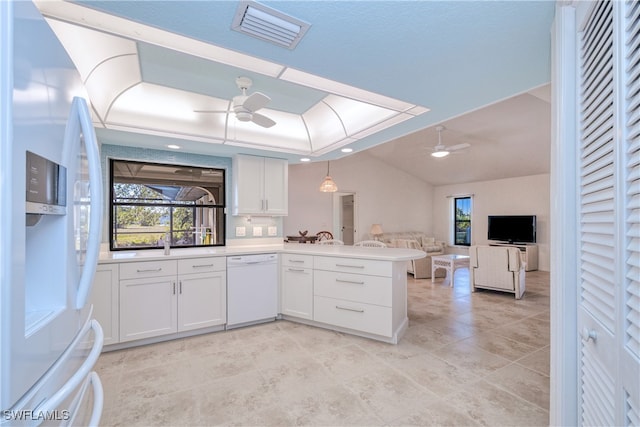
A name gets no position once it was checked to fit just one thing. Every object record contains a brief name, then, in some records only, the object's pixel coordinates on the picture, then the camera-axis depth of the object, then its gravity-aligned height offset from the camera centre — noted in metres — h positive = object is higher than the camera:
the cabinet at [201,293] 2.93 -0.84
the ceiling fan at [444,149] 5.01 +1.19
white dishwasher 3.18 -0.87
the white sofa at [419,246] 5.98 -0.80
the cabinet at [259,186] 3.71 +0.40
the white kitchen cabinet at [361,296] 2.79 -0.85
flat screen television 6.89 -0.35
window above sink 3.31 +0.12
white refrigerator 0.52 -0.02
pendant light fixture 6.33 +0.65
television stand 6.66 -0.96
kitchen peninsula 2.67 -0.80
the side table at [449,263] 5.40 -0.96
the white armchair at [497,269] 4.44 -0.91
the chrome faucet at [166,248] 3.03 -0.36
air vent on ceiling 1.24 +0.91
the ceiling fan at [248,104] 2.19 +0.89
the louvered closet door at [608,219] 0.73 -0.01
